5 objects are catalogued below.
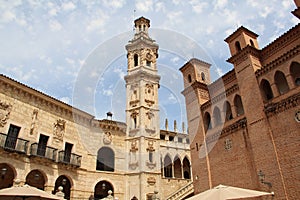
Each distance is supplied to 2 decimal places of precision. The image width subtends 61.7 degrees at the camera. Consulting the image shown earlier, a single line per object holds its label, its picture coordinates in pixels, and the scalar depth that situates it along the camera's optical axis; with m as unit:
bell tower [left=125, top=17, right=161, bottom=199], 24.03
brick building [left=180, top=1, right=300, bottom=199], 10.63
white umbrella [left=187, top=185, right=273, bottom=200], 7.38
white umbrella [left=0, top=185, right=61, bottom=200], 8.71
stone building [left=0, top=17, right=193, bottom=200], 18.39
